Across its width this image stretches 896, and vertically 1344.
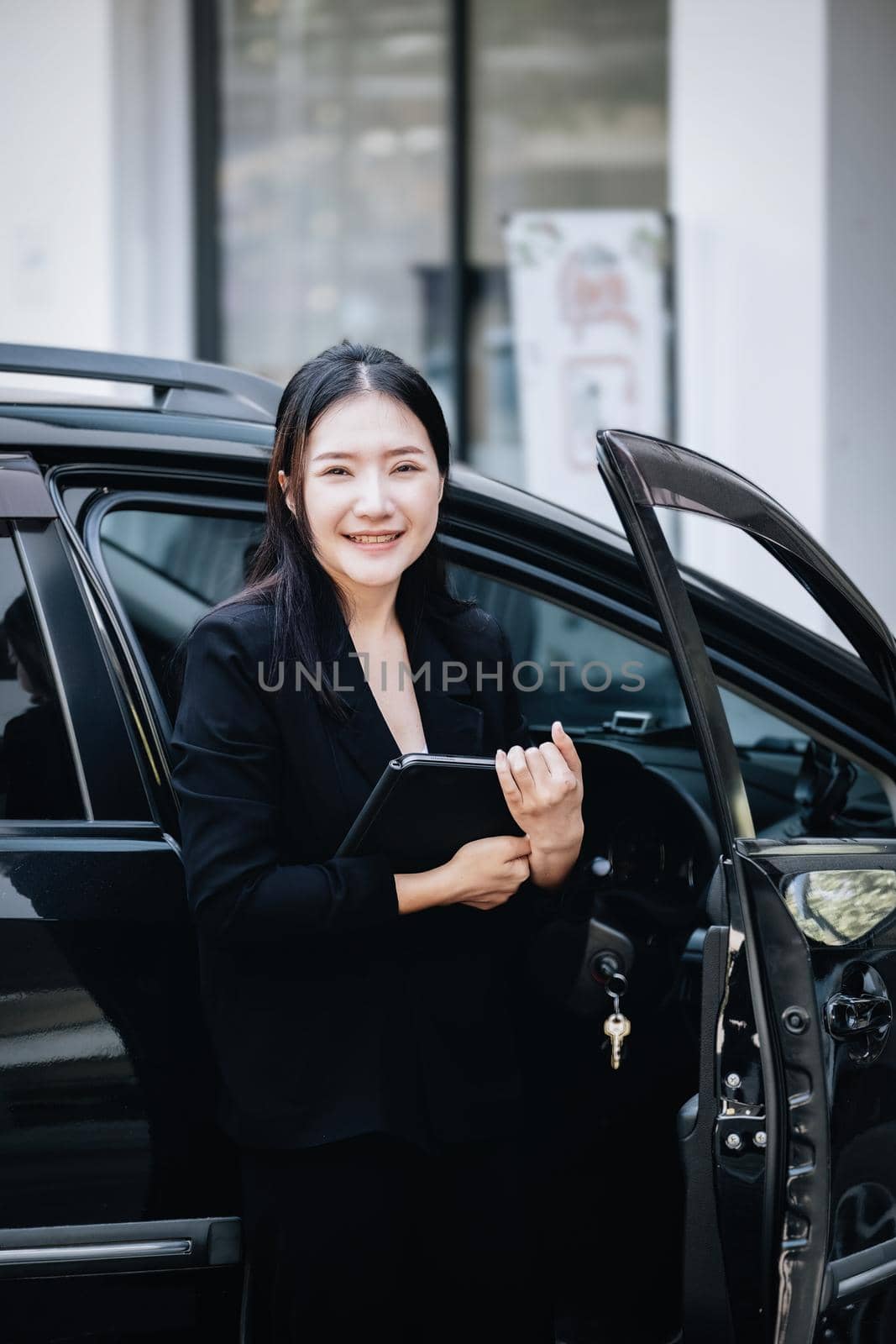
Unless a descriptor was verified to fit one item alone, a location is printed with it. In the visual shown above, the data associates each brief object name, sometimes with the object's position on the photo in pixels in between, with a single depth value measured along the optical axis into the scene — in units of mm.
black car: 3250
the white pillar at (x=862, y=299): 6760
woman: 3207
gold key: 3492
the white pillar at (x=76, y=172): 8006
